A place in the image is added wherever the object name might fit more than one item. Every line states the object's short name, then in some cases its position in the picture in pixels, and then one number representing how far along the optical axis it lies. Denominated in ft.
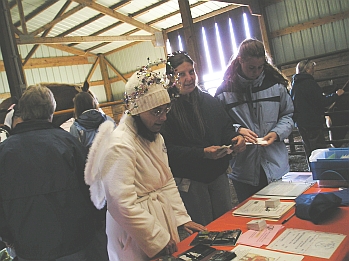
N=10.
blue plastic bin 6.33
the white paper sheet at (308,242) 4.22
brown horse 14.21
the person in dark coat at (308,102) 15.72
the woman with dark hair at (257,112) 7.32
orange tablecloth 4.16
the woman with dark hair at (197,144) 6.80
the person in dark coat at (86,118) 9.29
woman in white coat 4.89
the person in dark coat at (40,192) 6.17
